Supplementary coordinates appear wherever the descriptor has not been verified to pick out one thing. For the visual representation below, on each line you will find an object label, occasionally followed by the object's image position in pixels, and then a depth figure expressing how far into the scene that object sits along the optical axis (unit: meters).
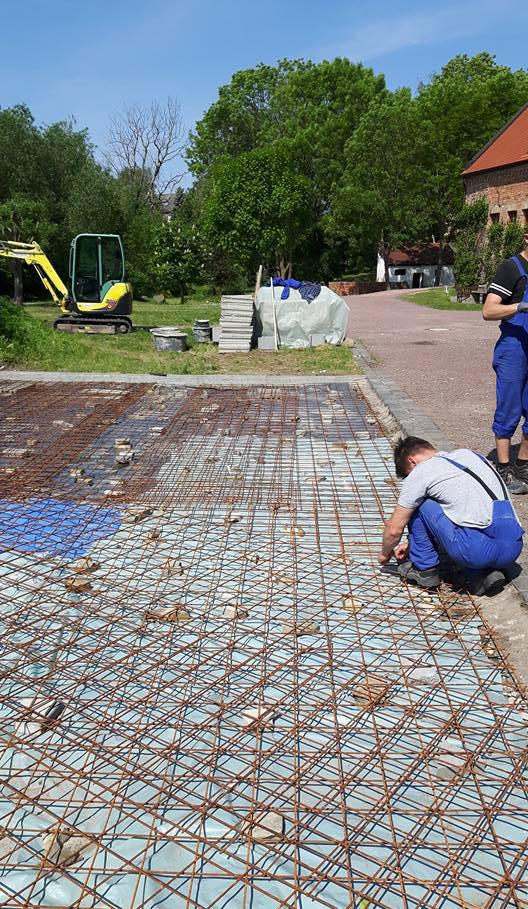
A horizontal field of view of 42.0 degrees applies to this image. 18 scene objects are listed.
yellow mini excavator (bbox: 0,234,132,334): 13.77
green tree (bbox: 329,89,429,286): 32.94
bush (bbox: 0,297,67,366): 9.70
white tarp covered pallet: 12.03
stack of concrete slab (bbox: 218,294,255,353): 11.53
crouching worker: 2.73
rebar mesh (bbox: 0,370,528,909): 1.71
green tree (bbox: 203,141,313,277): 26.91
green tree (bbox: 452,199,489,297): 20.36
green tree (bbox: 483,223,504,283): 20.77
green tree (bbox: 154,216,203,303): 27.39
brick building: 24.44
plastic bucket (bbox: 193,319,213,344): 12.22
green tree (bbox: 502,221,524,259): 20.59
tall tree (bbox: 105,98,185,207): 45.69
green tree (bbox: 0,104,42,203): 26.06
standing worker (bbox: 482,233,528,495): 3.95
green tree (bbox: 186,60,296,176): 46.38
